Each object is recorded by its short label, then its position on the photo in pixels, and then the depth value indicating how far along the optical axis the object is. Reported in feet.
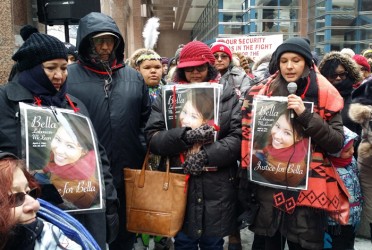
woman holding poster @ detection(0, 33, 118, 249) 5.90
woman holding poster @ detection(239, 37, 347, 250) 7.80
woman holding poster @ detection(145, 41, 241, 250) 8.52
